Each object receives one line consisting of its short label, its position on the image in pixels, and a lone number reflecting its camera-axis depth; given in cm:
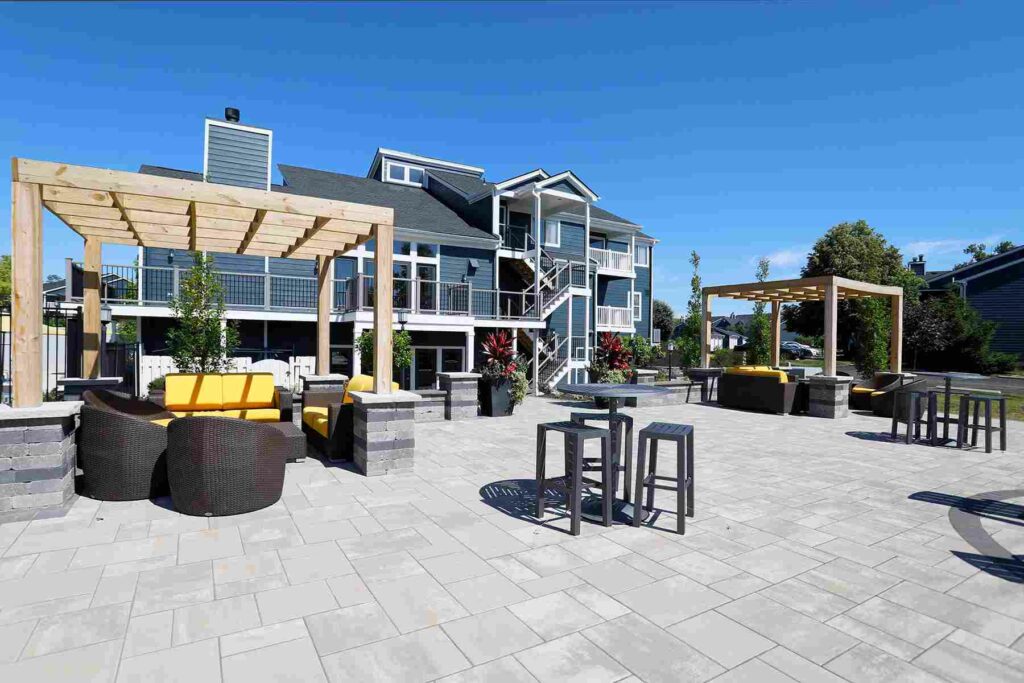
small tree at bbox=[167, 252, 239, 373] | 1036
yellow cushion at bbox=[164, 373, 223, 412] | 663
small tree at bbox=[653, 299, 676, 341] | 4447
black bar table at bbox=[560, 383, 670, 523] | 401
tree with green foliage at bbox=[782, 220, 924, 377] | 2631
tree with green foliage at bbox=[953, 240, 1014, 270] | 5196
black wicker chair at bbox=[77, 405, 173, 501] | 436
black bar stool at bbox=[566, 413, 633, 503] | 429
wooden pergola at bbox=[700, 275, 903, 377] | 1107
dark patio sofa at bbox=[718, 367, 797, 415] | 1106
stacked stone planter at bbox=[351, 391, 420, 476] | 552
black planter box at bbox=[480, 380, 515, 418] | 999
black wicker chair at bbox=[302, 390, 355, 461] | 605
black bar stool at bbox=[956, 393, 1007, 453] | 723
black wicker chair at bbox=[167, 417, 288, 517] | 406
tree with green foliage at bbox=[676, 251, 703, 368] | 1650
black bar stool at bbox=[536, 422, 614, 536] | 377
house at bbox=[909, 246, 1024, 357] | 2536
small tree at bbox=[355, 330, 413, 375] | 1222
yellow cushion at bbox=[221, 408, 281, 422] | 663
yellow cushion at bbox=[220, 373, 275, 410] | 686
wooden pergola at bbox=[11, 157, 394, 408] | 424
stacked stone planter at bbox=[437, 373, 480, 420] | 953
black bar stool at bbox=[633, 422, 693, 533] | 380
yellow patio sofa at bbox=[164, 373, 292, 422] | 665
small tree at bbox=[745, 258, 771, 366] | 1714
